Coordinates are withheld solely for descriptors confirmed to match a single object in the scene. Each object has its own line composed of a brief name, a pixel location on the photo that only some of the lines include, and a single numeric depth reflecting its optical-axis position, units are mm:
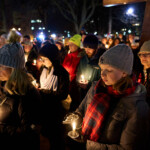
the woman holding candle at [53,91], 2943
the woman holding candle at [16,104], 1885
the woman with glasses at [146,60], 2799
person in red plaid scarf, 1397
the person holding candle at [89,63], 3607
